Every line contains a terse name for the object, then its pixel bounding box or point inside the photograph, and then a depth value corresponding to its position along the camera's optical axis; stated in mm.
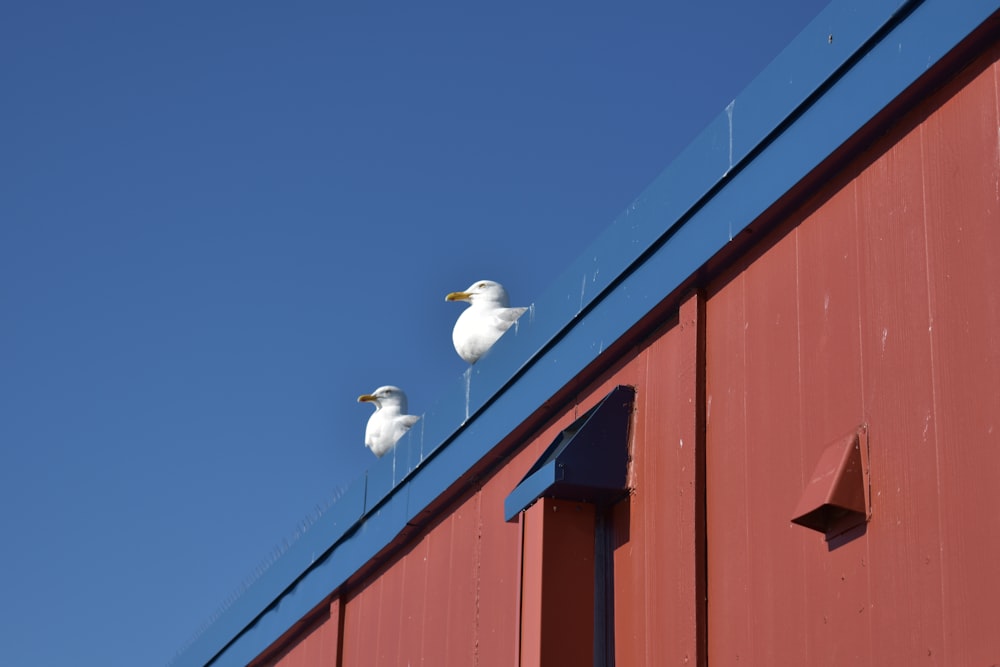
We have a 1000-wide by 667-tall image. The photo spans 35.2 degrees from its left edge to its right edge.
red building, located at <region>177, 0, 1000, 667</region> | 4098
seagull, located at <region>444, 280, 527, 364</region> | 7637
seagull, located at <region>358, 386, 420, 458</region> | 9742
